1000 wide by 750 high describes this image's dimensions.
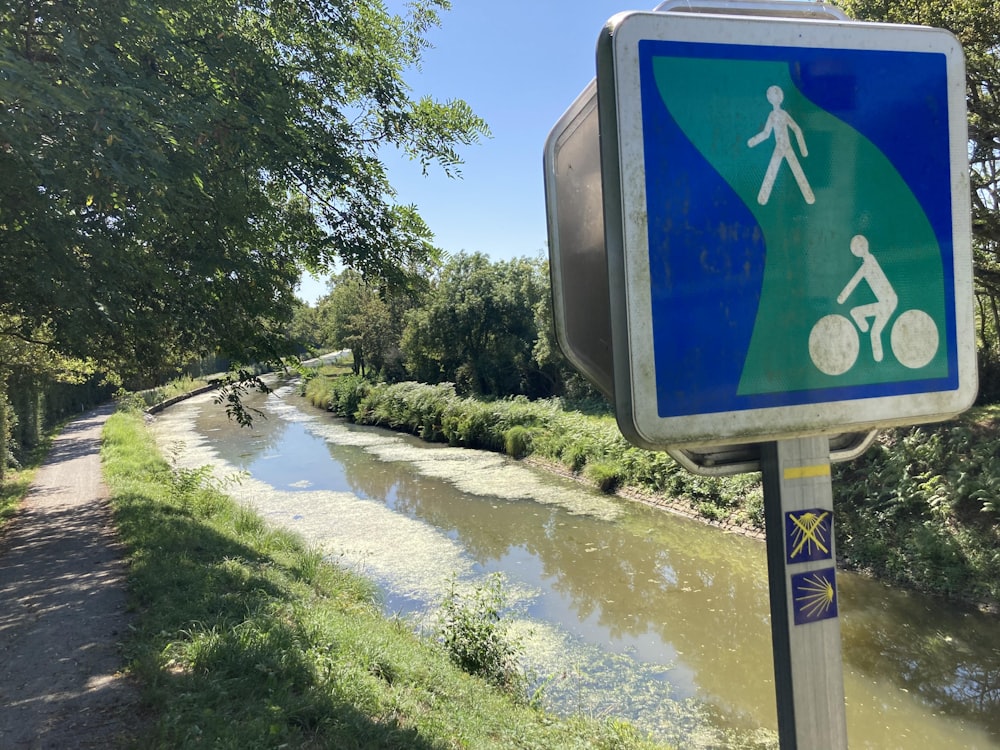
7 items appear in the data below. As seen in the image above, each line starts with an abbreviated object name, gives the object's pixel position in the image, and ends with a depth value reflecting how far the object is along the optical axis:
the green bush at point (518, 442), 19.64
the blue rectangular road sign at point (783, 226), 0.87
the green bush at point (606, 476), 15.16
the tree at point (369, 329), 36.72
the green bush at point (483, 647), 6.37
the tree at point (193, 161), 3.39
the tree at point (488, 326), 29.02
